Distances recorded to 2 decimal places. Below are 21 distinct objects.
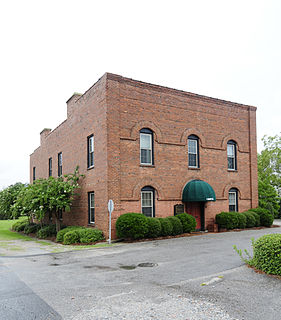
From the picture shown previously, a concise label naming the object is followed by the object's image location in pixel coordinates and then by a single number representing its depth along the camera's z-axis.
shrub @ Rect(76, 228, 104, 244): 16.88
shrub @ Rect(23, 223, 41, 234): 25.09
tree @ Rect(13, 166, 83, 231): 19.14
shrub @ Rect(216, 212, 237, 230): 20.92
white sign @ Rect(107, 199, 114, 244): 16.56
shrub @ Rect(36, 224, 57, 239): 21.77
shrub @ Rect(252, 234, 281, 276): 8.40
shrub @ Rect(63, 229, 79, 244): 17.07
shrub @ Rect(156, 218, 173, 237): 17.70
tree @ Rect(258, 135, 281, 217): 39.72
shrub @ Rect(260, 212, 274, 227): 23.33
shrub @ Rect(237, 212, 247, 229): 21.44
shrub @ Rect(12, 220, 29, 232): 28.44
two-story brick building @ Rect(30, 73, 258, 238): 18.06
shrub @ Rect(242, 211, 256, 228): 22.12
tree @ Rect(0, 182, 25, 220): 27.64
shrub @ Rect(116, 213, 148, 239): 16.41
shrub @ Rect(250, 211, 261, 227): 22.75
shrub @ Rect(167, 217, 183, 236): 18.20
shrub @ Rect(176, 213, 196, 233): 18.83
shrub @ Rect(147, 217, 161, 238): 17.12
